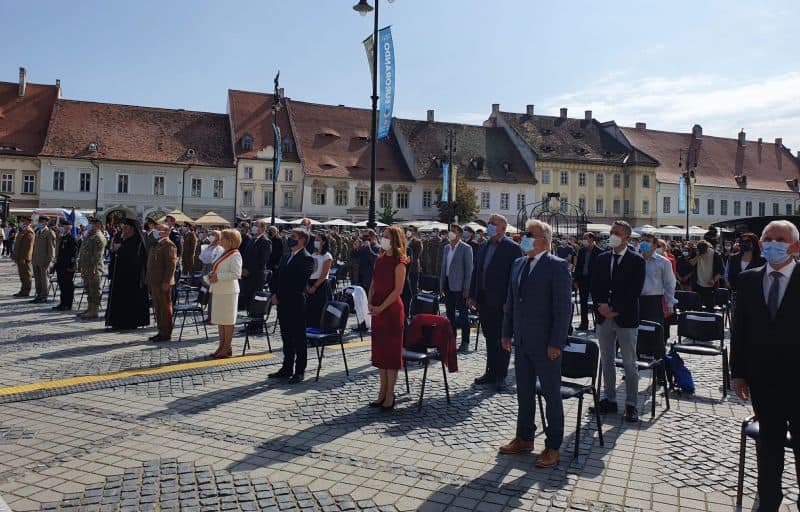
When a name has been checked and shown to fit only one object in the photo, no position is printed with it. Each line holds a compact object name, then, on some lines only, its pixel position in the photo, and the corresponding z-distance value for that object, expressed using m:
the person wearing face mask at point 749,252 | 11.47
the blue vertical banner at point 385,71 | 17.31
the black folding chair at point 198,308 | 11.27
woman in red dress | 7.21
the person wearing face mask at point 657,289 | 8.61
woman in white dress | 9.73
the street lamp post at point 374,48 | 17.20
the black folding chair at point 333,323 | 8.76
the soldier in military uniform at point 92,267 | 13.59
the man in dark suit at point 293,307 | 8.62
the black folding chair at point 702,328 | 8.62
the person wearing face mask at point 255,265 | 13.56
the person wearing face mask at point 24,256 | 17.05
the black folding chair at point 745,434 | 4.65
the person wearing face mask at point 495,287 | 8.59
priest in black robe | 12.34
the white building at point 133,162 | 48.81
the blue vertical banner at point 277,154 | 27.50
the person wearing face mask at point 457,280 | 10.80
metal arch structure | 57.51
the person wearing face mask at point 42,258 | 16.17
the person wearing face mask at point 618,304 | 6.95
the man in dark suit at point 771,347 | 4.17
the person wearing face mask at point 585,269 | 14.52
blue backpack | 8.49
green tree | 52.00
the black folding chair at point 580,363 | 6.12
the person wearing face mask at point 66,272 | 15.06
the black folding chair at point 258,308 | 11.05
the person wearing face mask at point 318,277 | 10.88
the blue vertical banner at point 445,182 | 38.51
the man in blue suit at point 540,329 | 5.59
